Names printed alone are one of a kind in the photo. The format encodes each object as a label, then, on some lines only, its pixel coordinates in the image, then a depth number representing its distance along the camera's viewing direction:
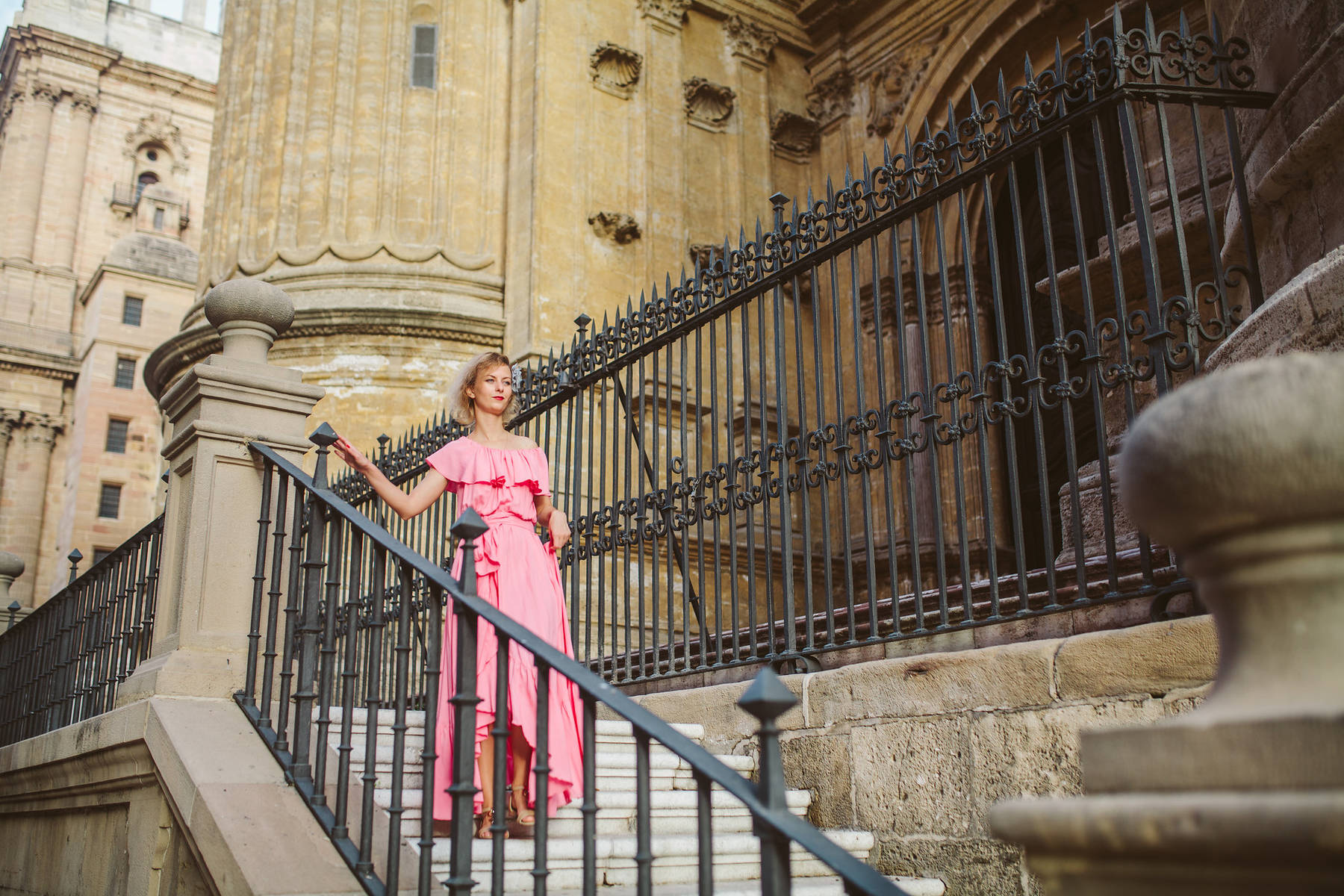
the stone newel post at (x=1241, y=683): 1.29
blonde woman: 4.02
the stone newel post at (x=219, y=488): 4.40
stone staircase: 3.71
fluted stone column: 11.77
